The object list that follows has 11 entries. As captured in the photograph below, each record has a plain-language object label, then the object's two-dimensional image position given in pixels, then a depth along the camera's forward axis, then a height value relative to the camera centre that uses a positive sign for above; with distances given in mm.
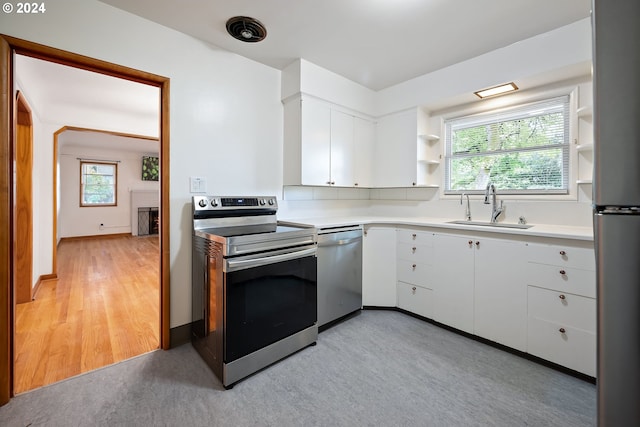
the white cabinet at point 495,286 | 1790 -583
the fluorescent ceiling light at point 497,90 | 2463 +1100
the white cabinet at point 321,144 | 2689 +695
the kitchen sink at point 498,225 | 2229 -110
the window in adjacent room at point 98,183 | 7086 +771
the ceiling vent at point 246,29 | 2004 +1364
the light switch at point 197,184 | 2245 +231
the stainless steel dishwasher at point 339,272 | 2391 -540
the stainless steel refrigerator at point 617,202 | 487 +17
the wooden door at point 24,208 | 2965 +58
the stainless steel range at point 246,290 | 1721 -524
